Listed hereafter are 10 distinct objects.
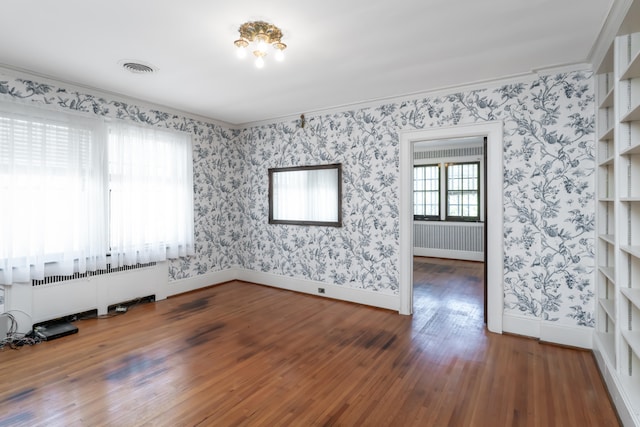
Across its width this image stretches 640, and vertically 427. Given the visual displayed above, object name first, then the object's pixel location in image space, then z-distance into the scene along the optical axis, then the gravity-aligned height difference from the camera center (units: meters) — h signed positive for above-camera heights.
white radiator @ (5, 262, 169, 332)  3.38 -0.94
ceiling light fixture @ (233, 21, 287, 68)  2.42 +1.30
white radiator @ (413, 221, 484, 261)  7.30 -0.73
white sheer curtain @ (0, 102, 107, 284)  3.25 +0.18
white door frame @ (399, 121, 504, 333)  3.48 -0.03
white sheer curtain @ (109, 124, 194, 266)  4.12 +0.21
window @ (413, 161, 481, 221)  7.54 +0.38
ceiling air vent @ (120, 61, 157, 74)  3.12 +1.38
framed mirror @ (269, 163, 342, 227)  4.70 +0.21
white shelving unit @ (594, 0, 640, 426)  2.05 -0.08
